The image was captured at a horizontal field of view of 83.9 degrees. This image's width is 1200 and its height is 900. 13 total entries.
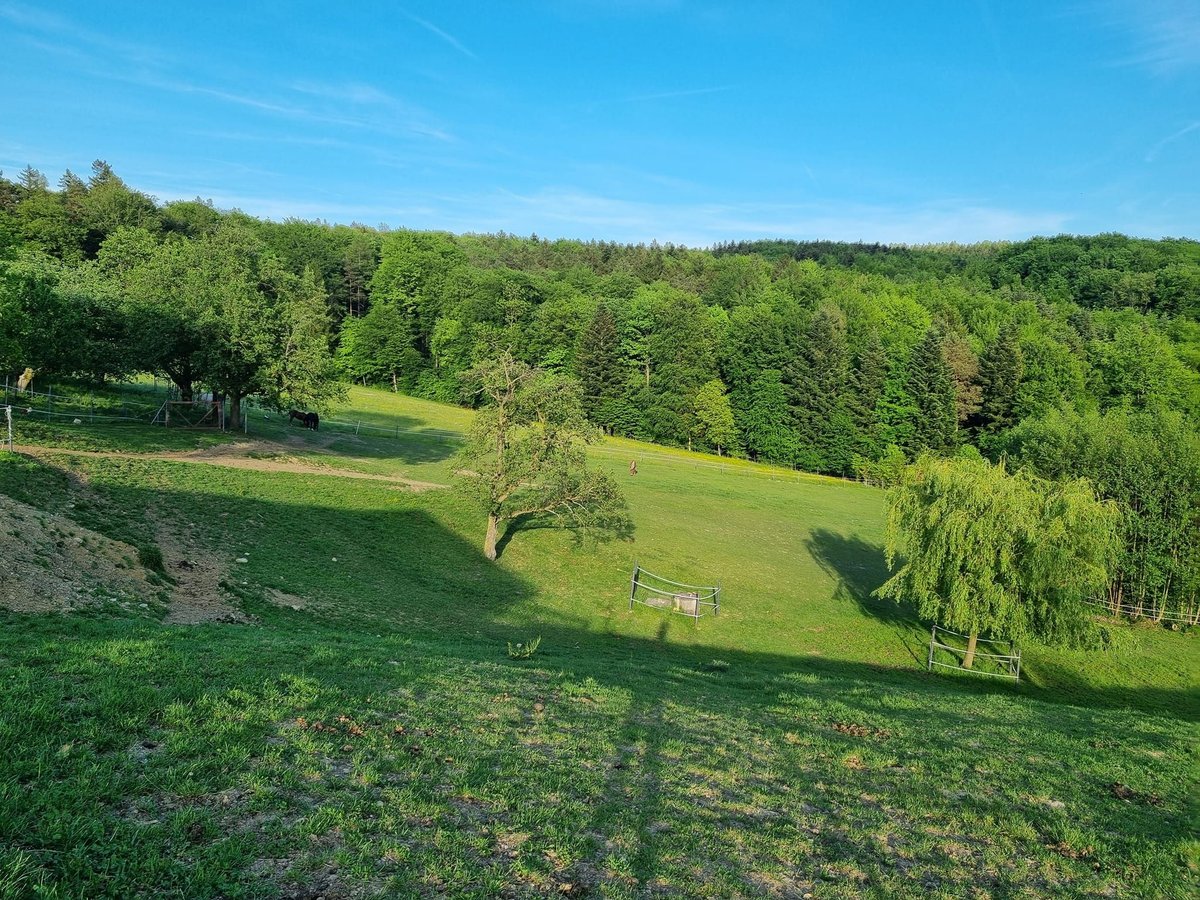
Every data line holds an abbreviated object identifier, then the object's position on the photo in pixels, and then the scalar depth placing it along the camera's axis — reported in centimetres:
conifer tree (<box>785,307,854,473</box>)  7919
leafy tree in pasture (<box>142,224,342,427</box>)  3541
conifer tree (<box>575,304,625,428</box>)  8700
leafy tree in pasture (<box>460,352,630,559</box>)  3016
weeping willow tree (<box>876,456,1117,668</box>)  2514
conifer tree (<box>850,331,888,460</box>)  7906
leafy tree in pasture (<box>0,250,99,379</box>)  2622
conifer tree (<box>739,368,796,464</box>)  8025
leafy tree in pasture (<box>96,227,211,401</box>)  3444
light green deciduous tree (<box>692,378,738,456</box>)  8250
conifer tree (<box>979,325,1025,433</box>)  7669
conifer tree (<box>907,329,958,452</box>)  7625
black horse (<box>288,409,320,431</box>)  4953
